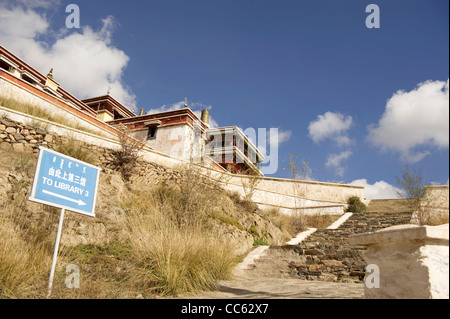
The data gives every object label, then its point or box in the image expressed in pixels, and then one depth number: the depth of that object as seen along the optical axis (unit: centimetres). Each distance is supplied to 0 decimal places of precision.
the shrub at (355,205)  2022
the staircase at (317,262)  756
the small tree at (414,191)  1458
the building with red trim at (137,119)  1428
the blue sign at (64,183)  450
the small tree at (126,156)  1190
